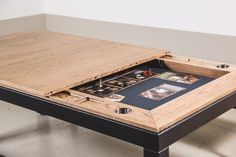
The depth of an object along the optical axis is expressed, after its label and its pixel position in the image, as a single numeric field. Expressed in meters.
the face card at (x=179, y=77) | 3.39
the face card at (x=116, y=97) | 3.04
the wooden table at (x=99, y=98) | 2.62
